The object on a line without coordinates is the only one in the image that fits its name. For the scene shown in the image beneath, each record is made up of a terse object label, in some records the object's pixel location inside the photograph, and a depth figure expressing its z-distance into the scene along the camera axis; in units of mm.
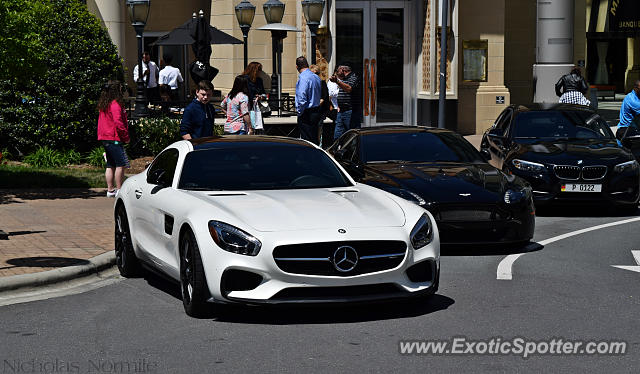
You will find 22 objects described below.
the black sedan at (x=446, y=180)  11867
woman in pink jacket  16250
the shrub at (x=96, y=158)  20344
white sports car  8117
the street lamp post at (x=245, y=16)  28453
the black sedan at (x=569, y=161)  15031
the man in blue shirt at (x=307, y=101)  19422
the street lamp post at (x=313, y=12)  25719
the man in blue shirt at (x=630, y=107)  19719
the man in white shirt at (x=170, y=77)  30797
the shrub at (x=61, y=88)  19984
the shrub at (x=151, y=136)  21531
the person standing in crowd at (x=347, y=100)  20859
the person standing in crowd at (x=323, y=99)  19855
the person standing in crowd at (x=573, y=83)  26500
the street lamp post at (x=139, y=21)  24438
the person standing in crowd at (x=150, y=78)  30125
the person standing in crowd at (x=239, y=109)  17000
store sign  47625
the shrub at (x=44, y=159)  20025
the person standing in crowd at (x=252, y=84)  17547
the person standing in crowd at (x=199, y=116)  15133
